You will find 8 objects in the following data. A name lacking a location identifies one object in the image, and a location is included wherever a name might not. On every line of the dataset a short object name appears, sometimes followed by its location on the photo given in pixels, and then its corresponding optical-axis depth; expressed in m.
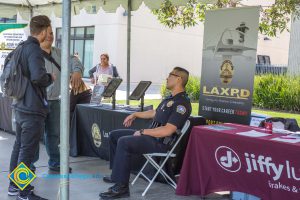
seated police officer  4.45
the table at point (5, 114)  8.01
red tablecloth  3.66
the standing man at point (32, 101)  4.03
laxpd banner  4.80
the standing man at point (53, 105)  4.82
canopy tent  2.50
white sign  8.23
